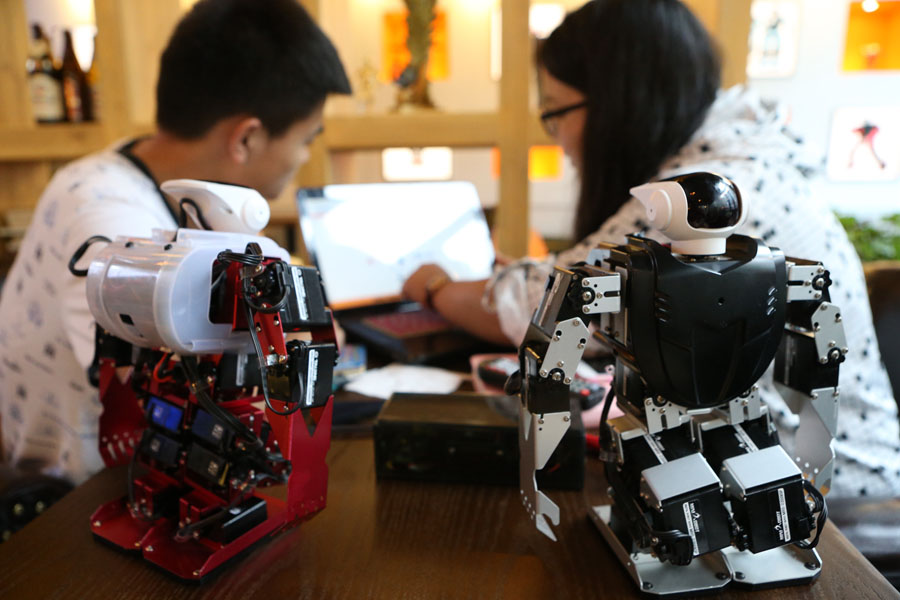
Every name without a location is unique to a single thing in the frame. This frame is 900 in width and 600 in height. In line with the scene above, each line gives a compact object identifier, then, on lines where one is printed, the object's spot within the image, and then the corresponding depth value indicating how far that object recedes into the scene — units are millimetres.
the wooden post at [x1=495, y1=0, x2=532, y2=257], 1597
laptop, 1306
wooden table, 535
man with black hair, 1042
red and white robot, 545
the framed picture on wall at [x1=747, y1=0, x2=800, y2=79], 3461
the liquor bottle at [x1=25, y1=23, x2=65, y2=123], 1792
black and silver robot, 530
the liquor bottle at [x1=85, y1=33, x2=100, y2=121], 1903
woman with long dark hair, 935
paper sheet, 997
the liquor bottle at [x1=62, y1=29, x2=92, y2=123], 1852
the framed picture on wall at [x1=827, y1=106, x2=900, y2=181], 3254
